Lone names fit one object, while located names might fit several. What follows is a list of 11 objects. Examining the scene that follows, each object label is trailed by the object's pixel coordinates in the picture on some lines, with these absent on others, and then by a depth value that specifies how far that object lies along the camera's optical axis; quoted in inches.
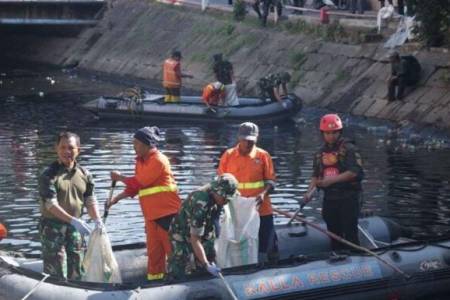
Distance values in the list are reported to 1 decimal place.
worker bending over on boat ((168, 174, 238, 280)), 467.2
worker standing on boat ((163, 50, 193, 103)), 1152.8
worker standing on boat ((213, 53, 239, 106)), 1074.1
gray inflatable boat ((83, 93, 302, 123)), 1120.2
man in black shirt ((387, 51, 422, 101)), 1125.7
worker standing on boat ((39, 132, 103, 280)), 475.8
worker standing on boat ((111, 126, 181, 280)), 498.9
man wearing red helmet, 538.0
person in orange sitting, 1106.7
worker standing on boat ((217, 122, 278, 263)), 534.3
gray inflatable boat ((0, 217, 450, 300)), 486.3
